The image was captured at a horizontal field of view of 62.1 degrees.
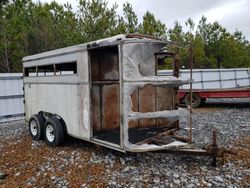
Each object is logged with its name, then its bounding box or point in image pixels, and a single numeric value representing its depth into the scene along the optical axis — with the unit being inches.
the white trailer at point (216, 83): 380.3
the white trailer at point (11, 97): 340.5
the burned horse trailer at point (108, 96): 150.5
